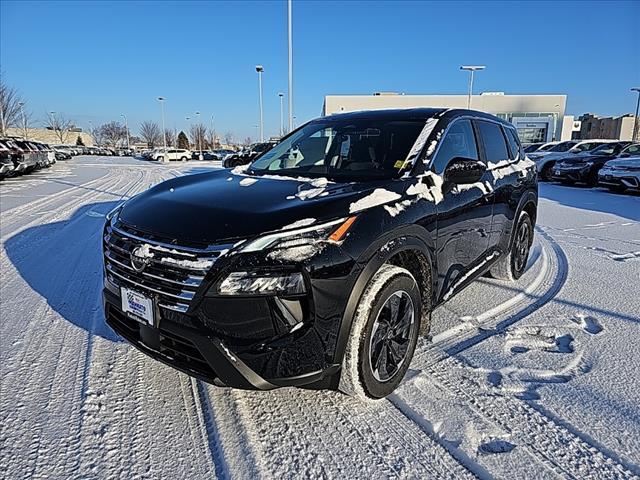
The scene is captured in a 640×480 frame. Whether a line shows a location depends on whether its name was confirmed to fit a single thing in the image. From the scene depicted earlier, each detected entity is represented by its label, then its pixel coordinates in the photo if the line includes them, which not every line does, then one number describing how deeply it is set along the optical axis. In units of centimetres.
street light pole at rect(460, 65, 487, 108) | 3878
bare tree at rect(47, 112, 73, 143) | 9244
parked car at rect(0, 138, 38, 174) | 1648
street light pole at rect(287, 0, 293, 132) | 2225
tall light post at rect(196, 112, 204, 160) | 8444
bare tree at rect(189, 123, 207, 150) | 8561
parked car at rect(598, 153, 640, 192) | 1231
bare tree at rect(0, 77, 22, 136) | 3988
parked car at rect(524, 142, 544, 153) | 2231
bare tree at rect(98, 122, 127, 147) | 9744
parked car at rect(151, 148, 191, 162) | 4378
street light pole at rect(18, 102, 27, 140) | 6206
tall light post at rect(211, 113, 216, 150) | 8766
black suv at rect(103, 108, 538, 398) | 209
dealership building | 5244
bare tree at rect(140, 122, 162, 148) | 9031
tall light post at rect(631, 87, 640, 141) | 4786
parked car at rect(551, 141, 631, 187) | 1508
